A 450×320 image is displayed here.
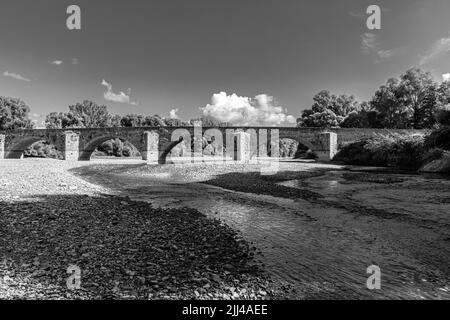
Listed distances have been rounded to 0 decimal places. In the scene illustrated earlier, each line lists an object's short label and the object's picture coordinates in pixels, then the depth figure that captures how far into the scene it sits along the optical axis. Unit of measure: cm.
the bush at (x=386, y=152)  3679
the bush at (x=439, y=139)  3206
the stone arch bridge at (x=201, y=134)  5141
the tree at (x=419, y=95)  5422
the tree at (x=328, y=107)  7288
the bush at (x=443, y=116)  3391
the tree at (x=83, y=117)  8431
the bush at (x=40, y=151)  6569
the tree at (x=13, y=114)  6988
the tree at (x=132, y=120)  10419
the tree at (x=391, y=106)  5600
